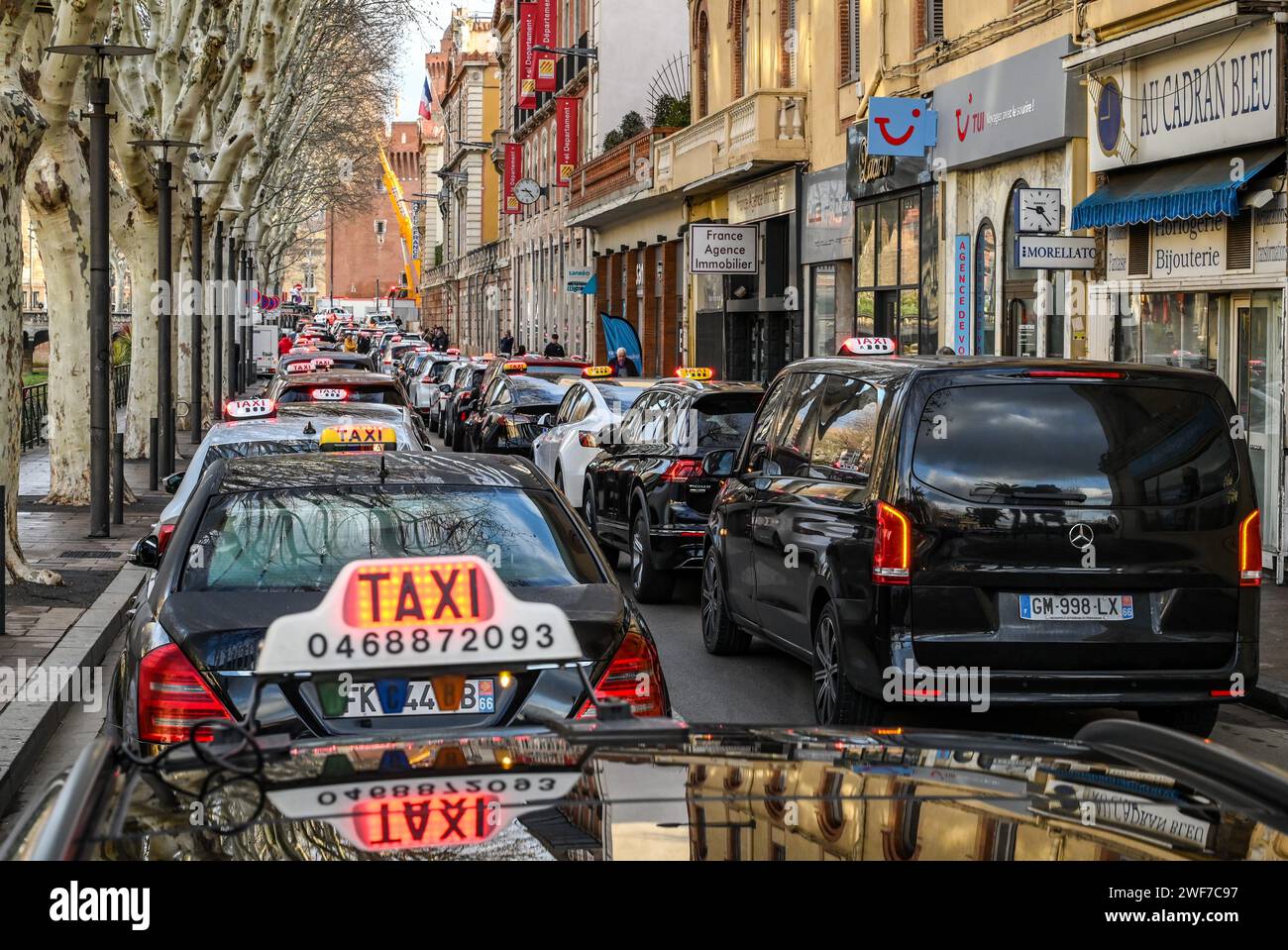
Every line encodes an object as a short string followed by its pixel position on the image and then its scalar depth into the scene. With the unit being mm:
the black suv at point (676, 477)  14055
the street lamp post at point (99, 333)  17875
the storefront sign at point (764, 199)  33031
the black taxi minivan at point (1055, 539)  8055
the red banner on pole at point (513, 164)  76494
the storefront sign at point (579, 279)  52625
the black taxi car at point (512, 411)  23734
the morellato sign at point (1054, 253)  17734
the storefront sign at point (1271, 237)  15273
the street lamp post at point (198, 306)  32031
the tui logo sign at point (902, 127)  25047
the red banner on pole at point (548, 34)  64812
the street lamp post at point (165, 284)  24906
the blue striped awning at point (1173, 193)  15742
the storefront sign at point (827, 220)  29508
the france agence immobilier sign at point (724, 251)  35062
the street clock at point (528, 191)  64250
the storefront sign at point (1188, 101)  15641
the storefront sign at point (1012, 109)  20000
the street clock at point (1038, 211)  18000
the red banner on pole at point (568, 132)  60219
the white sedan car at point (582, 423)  18875
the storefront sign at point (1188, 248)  16422
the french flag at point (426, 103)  125575
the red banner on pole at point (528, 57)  66156
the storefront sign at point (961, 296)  23688
